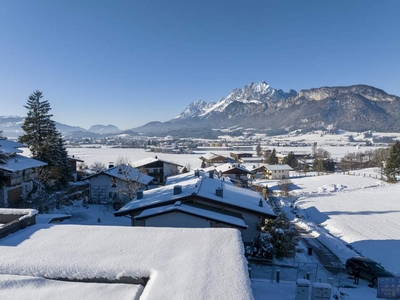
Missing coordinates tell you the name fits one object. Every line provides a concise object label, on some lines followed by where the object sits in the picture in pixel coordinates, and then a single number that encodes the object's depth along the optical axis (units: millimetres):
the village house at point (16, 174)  23500
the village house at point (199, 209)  14570
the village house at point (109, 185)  28892
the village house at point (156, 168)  43312
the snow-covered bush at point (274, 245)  14391
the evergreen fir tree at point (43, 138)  32344
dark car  12277
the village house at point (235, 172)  50406
